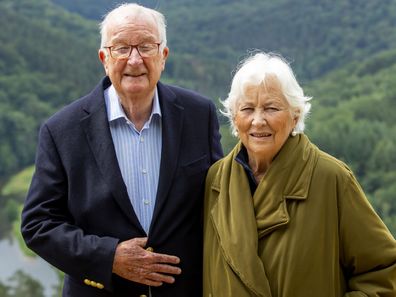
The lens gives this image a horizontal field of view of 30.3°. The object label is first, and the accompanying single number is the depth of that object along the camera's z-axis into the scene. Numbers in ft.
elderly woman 7.41
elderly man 8.16
